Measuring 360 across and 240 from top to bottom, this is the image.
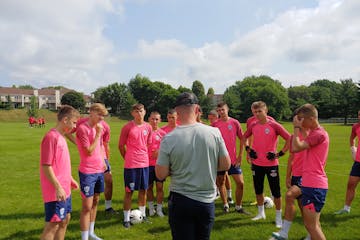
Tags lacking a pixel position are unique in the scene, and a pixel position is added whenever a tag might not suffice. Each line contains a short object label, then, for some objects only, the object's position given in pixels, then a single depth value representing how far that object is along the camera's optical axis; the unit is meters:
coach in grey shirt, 3.19
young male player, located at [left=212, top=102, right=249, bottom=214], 7.35
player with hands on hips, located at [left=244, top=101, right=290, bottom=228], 6.45
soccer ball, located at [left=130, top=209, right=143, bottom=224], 6.54
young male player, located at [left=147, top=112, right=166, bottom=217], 7.19
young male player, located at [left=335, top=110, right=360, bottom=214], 7.07
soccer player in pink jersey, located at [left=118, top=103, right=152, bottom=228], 6.44
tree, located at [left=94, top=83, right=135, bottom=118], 103.88
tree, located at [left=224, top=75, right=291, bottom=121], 90.16
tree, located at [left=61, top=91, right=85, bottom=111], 103.38
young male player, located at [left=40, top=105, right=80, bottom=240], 4.00
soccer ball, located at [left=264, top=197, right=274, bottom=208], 7.71
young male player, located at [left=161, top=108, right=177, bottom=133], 7.49
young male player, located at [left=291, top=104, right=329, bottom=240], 4.34
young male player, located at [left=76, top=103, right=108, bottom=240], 5.24
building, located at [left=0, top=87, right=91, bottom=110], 114.00
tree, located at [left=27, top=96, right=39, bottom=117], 75.59
